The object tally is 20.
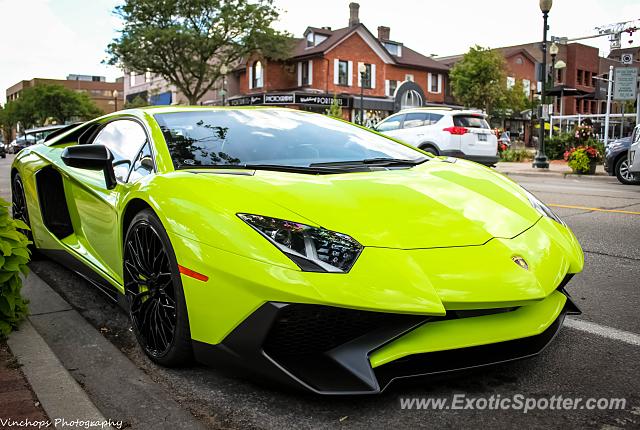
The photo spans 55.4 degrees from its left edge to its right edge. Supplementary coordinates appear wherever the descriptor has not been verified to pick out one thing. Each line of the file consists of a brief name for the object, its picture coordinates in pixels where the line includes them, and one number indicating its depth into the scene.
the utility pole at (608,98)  22.05
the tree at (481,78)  44.88
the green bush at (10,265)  2.99
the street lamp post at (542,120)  18.06
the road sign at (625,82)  16.98
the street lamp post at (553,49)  21.71
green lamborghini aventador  2.10
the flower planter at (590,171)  16.16
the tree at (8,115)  77.82
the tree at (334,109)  28.17
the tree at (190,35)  38.97
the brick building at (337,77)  41.56
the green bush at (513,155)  24.45
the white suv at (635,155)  11.48
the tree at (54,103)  67.50
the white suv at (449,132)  14.95
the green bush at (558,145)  22.75
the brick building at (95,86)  110.62
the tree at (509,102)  46.18
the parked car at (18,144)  45.96
